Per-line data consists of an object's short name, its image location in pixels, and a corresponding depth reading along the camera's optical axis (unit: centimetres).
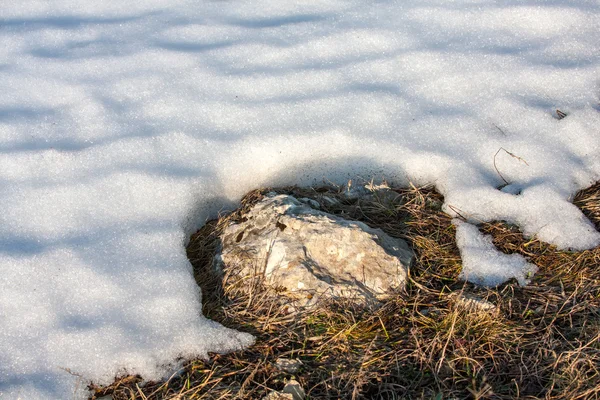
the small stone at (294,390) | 200
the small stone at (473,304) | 221
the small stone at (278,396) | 198
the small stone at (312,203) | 261
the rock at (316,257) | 228
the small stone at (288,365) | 208
